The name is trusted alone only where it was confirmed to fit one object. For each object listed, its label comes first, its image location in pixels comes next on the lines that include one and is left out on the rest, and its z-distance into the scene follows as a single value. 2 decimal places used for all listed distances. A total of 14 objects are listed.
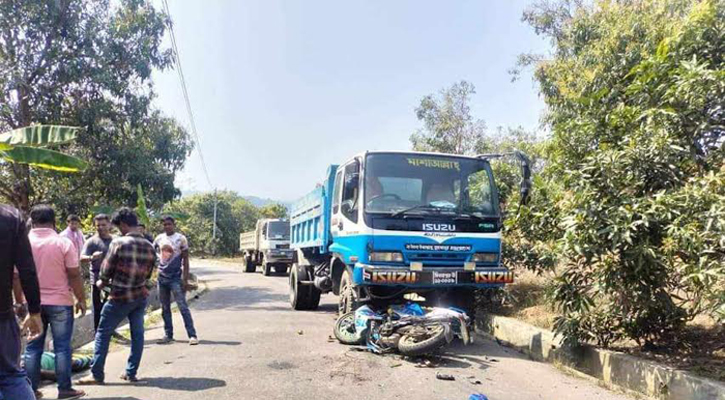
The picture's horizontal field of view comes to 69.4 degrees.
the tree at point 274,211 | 55.81
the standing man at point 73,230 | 7.92
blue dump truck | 6.74
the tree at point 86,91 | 12.13
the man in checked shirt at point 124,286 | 5.17
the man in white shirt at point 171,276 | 7.30
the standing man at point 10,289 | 3.07
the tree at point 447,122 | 22.69
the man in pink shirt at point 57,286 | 4.61
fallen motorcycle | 6.06
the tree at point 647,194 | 4.52
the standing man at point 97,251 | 7.00
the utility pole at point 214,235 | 49.63
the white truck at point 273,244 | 22.83
